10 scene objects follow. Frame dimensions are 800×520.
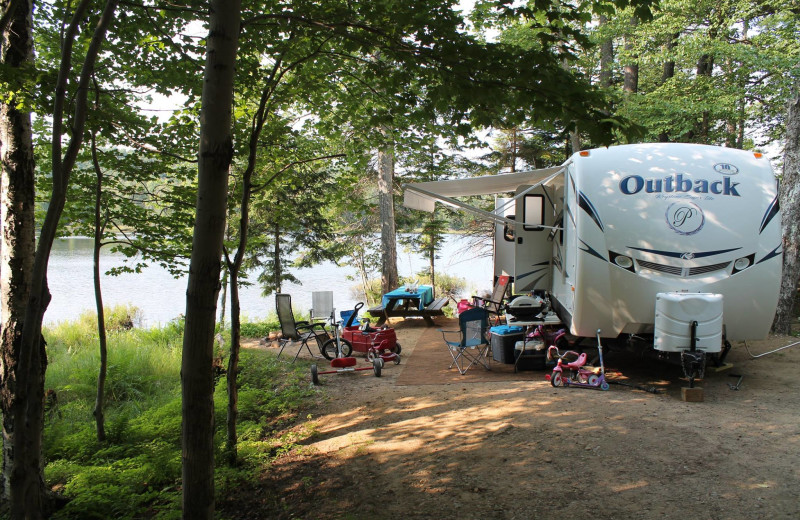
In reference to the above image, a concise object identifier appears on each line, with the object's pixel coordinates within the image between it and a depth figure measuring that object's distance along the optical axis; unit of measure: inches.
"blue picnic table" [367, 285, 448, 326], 425.5
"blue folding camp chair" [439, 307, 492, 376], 268.7
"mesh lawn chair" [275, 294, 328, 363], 318.0
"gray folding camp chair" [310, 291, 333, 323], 343.9
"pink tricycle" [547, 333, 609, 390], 227.1
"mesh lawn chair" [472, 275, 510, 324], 379.2
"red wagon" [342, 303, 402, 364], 305.4
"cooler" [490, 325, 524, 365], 270.4
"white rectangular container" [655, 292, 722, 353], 207.2
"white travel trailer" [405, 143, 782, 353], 215.2
